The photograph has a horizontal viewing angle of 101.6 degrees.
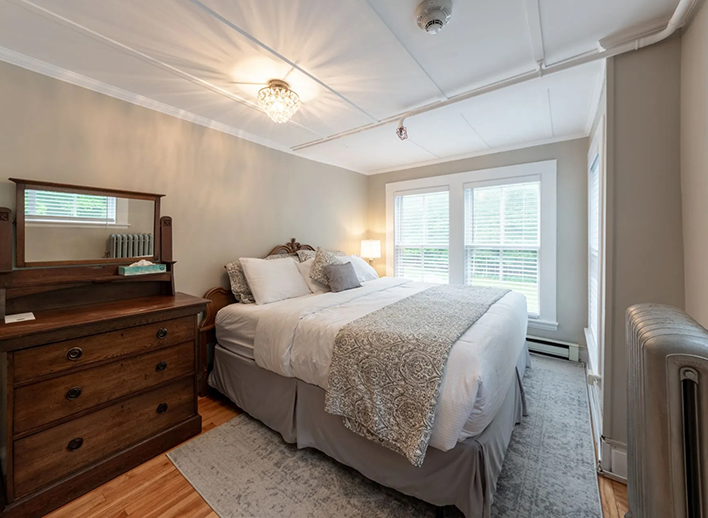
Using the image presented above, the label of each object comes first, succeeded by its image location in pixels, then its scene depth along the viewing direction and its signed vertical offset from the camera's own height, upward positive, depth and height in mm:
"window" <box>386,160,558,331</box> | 3416 +431
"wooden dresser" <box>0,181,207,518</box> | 1433 -676
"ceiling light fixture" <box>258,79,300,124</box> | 2038 +1166
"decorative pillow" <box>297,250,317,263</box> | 3432 +87
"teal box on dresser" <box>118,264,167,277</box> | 2119 -53
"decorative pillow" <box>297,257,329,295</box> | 3051 -211
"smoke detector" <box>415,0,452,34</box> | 1387 +1224
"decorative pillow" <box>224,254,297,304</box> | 2705 -207
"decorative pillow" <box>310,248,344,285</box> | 3080 -8
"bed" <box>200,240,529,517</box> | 1326 -750
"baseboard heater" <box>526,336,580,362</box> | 3229 -985
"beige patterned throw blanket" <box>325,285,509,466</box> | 1342 -580
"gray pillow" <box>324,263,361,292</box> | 3021 -157
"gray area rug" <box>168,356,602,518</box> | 1488 -1264
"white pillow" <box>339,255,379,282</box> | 3564 -87
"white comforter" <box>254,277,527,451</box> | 1306 -512
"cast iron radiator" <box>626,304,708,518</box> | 669 -387
